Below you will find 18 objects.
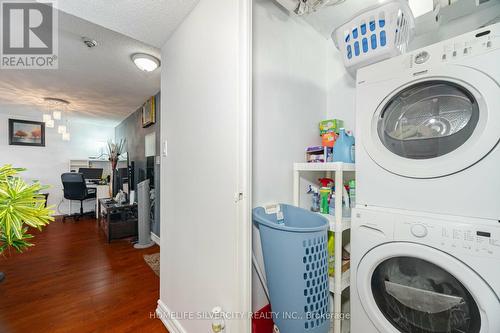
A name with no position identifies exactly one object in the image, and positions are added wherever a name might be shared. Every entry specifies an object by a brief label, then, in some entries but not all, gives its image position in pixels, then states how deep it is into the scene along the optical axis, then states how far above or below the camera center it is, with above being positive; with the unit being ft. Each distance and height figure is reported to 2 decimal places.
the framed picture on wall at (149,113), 10.50 +2.81
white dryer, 2.46 +0.53
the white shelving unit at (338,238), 3.61 -1.30
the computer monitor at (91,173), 16.15 -0.70
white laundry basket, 3.20 +2.24
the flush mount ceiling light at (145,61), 6.84 +3.54
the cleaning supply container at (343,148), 4.03 +0.34
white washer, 2.37 -1.49
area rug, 7.59 -3.92
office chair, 13.47 -1.54
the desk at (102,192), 14.52 -2.03
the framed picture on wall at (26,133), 14.16 +2.27
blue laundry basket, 2.91 -1.64
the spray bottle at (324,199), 4.15 -0.70
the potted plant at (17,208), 2.49 -0.57
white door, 3.05 -0.07
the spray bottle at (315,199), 4.43 -0.76
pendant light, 10.41 +3.49
